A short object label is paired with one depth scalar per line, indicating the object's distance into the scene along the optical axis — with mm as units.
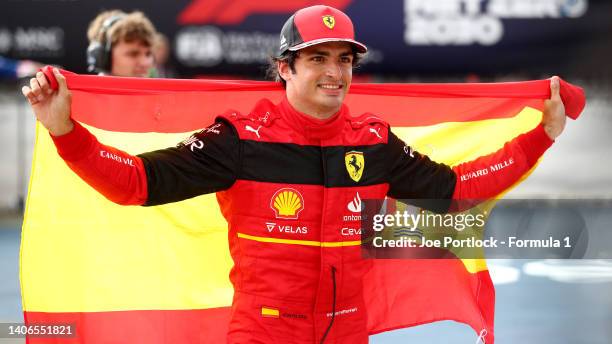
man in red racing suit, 5430
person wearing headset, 9156
